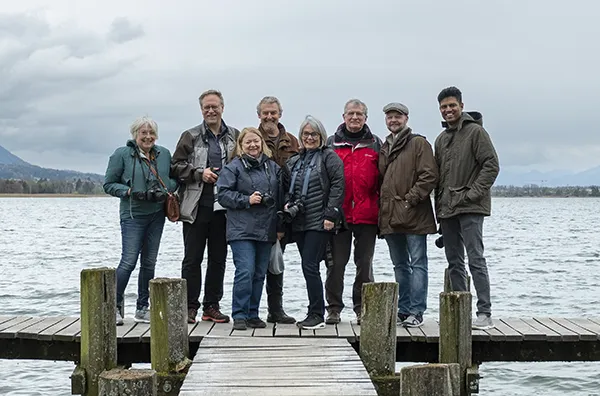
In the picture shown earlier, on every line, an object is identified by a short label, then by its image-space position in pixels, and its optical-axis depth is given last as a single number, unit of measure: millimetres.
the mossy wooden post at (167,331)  7676
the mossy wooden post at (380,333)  7707
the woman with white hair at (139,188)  8867
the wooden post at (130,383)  5340
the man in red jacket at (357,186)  9016
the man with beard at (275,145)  9078
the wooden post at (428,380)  5164
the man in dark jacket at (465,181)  8555
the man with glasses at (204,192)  9016
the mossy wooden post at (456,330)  7922
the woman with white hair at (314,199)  8656
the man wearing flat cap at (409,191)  8719
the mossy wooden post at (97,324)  7926
